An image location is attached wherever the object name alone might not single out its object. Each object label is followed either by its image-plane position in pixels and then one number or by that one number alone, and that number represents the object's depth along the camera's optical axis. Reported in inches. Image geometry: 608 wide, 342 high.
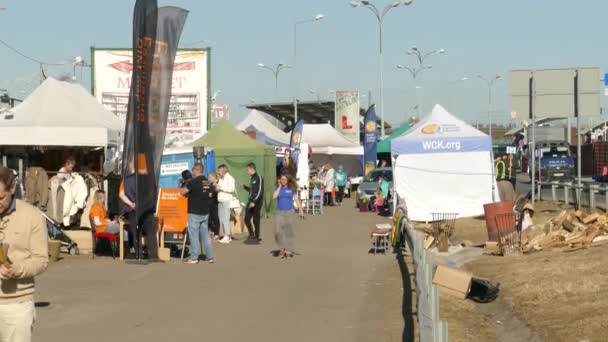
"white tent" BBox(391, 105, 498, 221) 1177.4
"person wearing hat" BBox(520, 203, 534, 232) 834.0
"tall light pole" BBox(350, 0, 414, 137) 2064.5
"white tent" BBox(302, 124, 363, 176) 2000.5
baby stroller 778.9
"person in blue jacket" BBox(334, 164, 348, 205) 1708.9
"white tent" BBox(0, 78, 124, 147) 808.9
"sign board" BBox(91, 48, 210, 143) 1455.5
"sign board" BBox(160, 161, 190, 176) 1008.2
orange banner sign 783.7
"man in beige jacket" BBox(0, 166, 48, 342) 263.4
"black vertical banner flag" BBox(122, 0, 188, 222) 720.3
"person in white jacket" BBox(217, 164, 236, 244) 944.9
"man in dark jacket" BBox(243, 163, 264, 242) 924.0
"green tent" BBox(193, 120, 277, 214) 1174.0
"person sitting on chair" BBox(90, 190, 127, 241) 765.9
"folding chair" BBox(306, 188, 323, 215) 1450.5
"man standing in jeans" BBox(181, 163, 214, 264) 744.3
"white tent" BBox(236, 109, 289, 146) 1736.0
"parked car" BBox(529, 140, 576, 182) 2265.6
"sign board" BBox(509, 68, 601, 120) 1149.7
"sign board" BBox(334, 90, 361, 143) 2342.5
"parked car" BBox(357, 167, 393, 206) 1517.0
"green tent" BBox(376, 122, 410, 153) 2175.0
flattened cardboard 561.9
